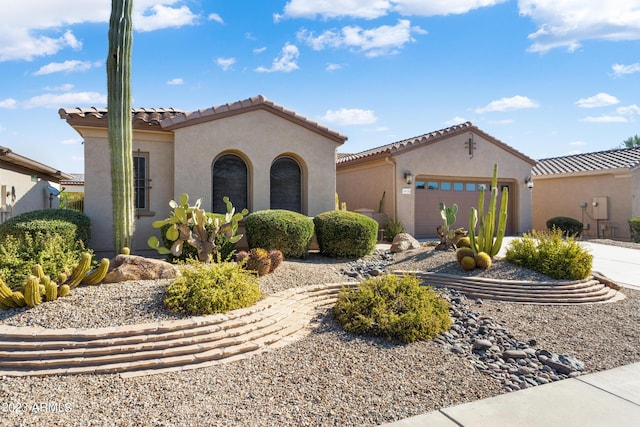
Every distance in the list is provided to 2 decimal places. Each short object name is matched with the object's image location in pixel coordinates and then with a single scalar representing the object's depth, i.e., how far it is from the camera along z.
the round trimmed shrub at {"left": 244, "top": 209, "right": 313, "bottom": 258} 10.23
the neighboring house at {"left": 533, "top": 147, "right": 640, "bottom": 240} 18.62
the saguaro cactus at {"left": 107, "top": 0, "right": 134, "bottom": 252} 8.62
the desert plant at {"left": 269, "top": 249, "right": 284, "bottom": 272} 8.86
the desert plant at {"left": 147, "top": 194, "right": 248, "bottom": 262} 8.48
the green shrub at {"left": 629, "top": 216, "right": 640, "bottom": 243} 17.41
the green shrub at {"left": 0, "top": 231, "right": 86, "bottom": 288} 6.67
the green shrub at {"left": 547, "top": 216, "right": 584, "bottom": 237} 17.94
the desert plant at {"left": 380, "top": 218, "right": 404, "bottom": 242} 15.16
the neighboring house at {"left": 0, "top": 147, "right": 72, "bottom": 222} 14.22
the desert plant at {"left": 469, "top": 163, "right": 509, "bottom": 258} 10.20
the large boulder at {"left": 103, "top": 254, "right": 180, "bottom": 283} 7.32
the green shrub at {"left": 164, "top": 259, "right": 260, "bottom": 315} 6.18
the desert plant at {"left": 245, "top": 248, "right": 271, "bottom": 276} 8.46
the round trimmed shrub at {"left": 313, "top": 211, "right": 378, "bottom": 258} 10.93
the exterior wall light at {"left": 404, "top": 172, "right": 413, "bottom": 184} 15.70
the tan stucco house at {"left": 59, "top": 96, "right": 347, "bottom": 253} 11.22
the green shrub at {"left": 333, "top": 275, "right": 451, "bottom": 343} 6.18
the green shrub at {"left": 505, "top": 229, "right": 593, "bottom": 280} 9.41
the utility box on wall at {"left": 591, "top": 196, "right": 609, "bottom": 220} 19.17
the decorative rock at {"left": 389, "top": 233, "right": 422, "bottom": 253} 11.88
